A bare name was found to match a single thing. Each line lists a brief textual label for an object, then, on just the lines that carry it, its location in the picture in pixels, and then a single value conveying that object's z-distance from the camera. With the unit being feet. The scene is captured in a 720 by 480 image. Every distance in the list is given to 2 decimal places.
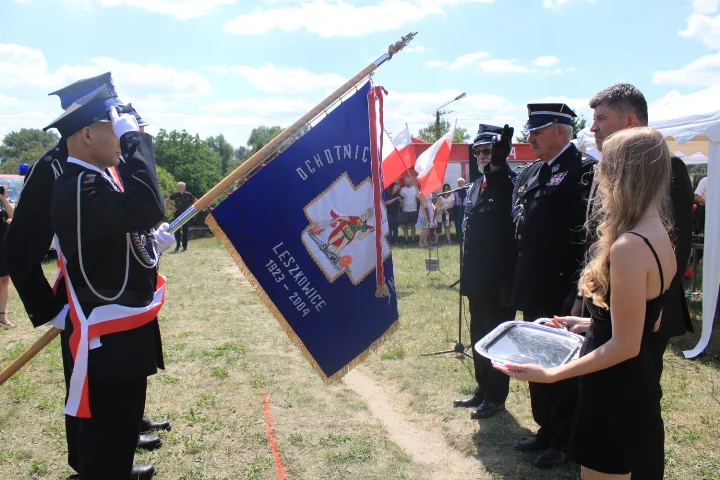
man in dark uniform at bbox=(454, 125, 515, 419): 12.79
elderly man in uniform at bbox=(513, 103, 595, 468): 10.63
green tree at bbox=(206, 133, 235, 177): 326.77
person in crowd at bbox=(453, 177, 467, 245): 50.30
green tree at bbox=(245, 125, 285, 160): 352.49
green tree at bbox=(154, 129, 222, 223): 140.36
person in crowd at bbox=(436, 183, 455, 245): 53.78
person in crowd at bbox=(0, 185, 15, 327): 22.15
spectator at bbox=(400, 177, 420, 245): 53.98
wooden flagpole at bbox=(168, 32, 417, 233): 9.37
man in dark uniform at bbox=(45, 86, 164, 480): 7.22
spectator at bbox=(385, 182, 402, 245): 54.08
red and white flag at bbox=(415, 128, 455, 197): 37.47
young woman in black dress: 5.83
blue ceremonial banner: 10.16
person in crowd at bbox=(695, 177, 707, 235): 30.12
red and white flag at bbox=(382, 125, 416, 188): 32.01
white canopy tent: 17.40
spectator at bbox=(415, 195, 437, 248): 48.62
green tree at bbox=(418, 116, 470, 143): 201.36
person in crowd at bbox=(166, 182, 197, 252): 53.21
